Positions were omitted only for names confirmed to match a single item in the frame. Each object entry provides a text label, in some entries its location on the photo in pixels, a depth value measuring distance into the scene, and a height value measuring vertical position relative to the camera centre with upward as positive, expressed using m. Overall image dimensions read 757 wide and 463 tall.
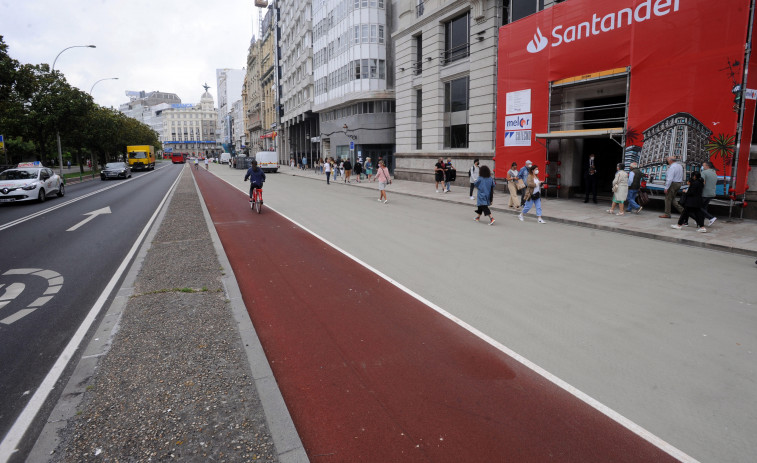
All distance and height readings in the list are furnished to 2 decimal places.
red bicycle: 15.47 -1.07
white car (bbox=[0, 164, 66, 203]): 18.89 -0.73
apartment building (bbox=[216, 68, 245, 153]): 155.25 +25.22
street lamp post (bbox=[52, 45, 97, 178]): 33.06 +8.01
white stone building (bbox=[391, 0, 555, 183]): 23.00 +5.18
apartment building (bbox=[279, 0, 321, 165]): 55.56 +11.69
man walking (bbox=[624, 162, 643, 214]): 14.47 -0.59
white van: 52.19 +0.66
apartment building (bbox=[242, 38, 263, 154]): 100.49 +15.96
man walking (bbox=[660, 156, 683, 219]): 12.67 -0.50
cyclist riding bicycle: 15.29 -0.34
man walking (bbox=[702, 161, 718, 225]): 11.73 -0.48
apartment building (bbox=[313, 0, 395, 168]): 41.28 +8.25
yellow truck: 61.84 +1.51
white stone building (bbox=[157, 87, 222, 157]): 185.38 +15.43
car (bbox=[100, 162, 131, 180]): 40.02 -0.34
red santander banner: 12.70 +3.28
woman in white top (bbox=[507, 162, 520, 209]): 15.70 -0.69
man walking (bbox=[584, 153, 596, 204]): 16.89 -0.39
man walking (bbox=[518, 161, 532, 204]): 14.30 -0.27
